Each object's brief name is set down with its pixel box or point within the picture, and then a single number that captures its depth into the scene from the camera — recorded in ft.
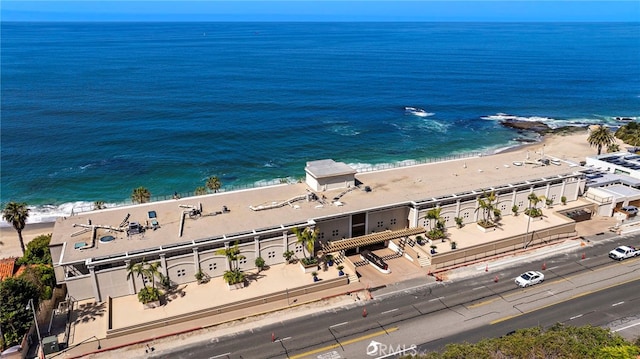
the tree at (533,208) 221.87
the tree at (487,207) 212.64
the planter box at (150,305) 162.09
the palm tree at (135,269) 161.38
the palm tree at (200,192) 251.82
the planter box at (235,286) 172.15
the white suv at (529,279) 178.19
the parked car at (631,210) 240.32
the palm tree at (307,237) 179.01
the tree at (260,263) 181.27
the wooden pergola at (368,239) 195.00
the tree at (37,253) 196.35
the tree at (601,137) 324.60
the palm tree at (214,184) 253.24
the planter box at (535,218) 224.12
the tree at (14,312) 141.90
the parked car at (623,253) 195.99
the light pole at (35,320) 136.93
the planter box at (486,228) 213.87
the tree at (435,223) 205.16
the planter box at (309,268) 181.37
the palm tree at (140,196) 234.58
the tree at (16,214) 201.26
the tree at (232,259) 171.53
